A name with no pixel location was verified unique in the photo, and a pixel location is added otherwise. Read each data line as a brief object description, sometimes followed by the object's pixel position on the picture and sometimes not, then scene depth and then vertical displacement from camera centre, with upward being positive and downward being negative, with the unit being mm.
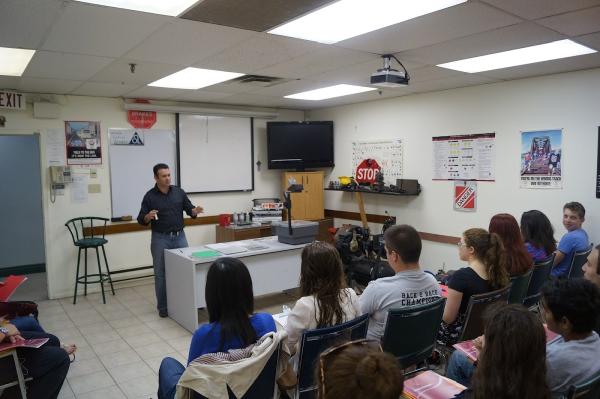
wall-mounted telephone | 5176 -30
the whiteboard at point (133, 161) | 5621 +133
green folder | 4141 -813
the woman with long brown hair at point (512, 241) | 3016 -513
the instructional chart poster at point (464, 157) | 4941 +148
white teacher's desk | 4113 -1031
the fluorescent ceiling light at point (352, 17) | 2492 +954
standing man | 4613 -531
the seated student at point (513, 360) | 1421 -644
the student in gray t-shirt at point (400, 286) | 2322 -638
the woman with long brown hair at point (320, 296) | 2129 -645
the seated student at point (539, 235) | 3668 -567
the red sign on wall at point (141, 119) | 5695 +700
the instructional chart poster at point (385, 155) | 5962 +215
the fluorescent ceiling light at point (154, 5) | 2367 +931
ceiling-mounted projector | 3430 +740
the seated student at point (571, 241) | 3711 -623
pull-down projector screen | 6168 +257
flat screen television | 6684 +409
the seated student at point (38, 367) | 2471 -1200
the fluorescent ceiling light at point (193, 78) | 4270 +975
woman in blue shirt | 1854 -645
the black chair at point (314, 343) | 1979 -813
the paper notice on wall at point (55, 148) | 5184 +286
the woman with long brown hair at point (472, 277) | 2533 -641
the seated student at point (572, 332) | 1672 -666
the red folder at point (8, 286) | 2871 -771
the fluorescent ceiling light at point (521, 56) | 3452 +981
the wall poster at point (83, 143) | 5309 +357
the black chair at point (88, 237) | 5168 -813
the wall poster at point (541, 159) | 4379 +104
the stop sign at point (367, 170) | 6285 -4
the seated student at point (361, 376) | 1049 -509
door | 6266 -531
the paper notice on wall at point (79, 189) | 5367 -217
